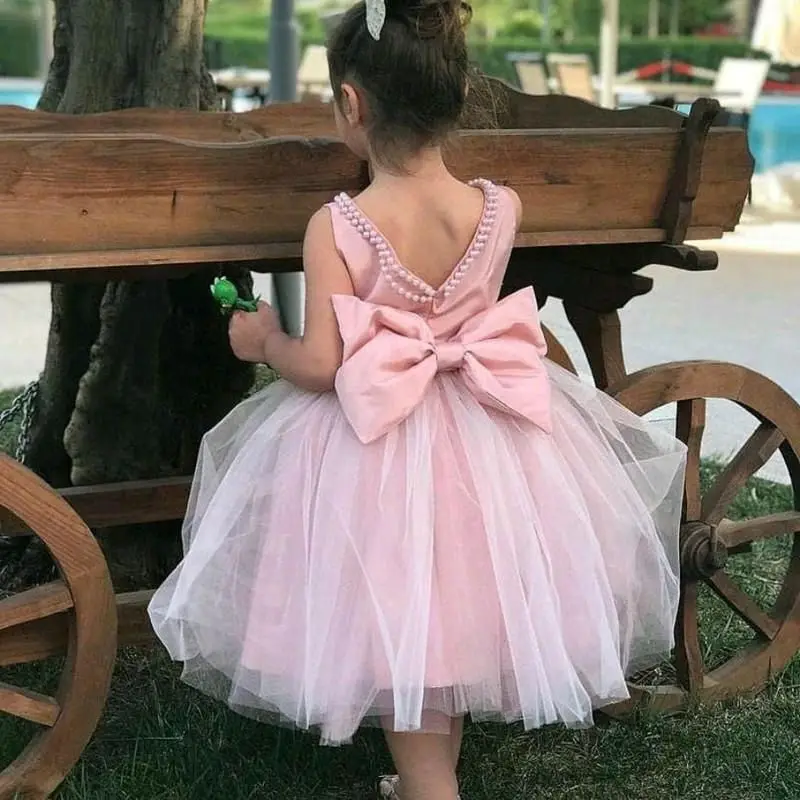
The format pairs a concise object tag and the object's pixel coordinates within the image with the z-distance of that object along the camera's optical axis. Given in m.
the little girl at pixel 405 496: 1.72
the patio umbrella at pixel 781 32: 14.26
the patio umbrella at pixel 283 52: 5.25
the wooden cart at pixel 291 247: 1.74
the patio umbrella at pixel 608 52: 11.31
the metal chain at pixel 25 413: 2.93
